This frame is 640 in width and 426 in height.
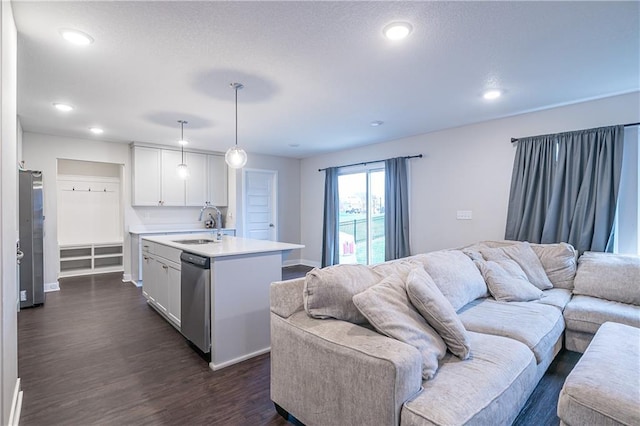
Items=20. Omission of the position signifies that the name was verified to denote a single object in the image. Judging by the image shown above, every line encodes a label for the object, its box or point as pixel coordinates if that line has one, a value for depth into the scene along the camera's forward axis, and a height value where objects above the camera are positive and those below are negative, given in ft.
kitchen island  8.50 -2.33
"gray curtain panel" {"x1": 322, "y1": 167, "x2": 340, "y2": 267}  20.80 -0.71
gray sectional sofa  4.48 -2.58
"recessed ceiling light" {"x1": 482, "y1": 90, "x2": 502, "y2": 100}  10.48 +3.98
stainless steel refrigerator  12.94 -0.97
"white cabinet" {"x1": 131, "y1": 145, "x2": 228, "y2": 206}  18.29 +2.09
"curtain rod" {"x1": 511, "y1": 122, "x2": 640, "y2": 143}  10.38 +2.84
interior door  21.56 +0.56
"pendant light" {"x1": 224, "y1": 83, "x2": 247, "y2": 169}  10.84 +1.93
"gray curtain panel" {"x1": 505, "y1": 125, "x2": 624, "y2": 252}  10.71 +0.80
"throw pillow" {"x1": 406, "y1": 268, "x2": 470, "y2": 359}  5.57 -1.91
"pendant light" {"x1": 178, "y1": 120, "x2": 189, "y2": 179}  13.96 +2.03
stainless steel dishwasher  8.55 -2.53
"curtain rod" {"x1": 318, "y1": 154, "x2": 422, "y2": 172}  16.26 +2.91
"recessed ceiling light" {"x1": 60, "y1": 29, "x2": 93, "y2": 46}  6.84 +3.96
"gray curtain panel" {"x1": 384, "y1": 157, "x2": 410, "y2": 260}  16.56 +0.11
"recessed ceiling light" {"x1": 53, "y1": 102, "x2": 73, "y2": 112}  11.52 +4.02
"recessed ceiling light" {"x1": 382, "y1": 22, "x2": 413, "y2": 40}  6.61 +3.92
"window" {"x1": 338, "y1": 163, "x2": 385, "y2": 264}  18.90 -0.23
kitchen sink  11.98 -1.15
